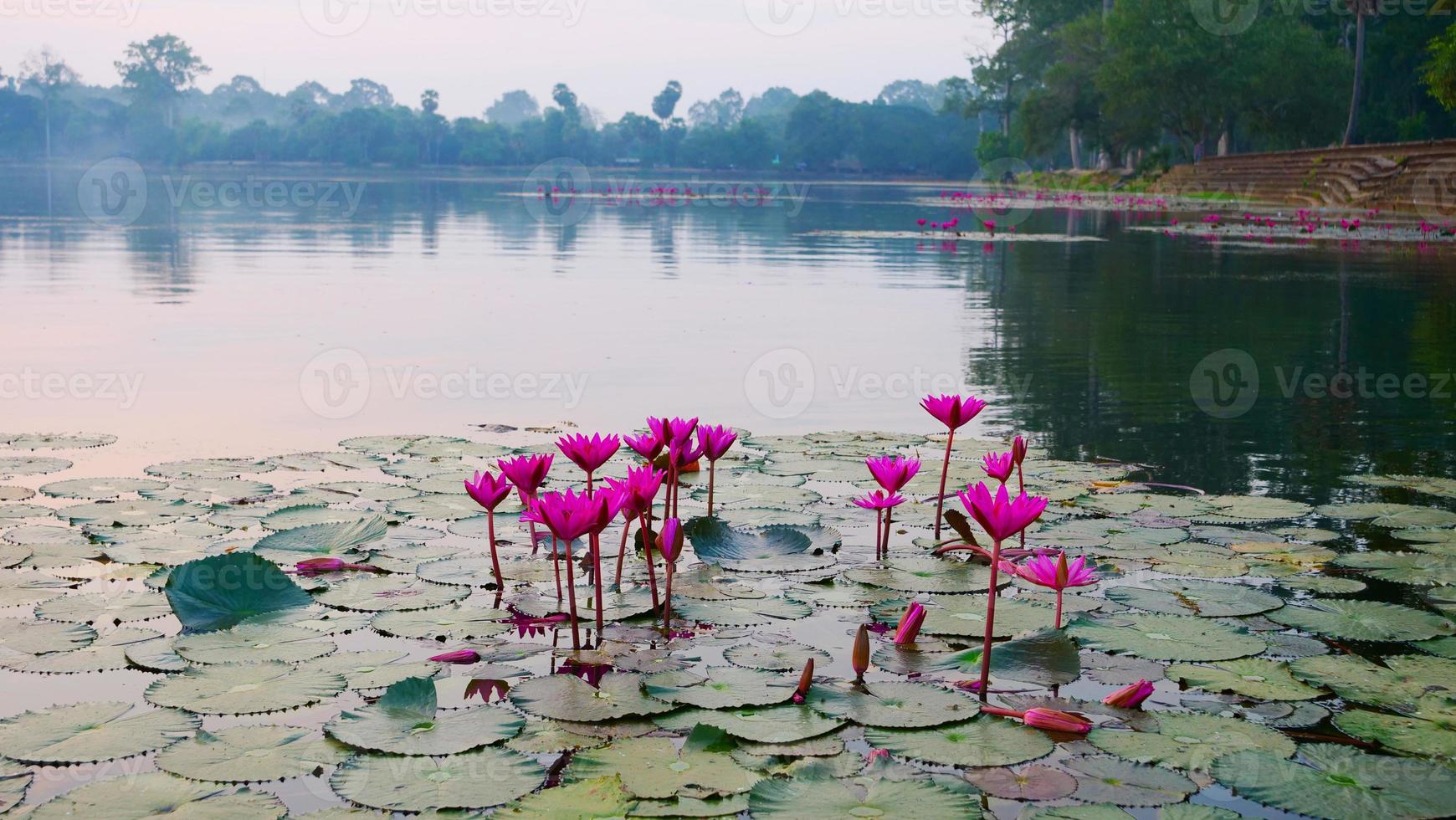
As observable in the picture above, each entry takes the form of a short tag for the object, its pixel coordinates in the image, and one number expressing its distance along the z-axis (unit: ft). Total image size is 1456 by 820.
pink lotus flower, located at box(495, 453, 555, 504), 12.14
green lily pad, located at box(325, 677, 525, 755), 9.19
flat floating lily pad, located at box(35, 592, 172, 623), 11.89
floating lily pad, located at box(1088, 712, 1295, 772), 9.21
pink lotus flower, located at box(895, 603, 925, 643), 11.39
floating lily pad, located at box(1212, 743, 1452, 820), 8.50
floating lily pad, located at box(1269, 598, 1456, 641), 11.98
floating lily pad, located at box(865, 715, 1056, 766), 9.17
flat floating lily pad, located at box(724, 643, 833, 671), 10.91
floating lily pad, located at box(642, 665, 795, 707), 10.02
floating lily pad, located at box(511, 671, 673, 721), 9.84
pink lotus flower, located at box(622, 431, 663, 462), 13.24
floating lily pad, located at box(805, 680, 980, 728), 9.77
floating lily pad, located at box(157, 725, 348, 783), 8.73
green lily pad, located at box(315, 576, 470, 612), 12.46
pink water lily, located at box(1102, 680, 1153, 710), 10.03
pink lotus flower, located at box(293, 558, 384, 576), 13.46
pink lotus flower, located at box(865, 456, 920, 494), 13.71
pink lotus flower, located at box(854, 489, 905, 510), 13.83
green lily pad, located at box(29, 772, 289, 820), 8.11
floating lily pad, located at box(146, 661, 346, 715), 9.93
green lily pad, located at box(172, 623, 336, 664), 10.94
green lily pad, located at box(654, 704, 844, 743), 9.44
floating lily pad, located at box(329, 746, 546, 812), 8.40
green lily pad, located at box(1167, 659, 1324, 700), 10.51
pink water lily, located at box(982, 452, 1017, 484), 13.51
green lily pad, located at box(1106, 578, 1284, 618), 12.59
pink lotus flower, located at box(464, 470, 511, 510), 12.26
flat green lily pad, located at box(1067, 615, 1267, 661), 11.37
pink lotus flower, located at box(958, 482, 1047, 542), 9.96
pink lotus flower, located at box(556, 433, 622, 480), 12.51
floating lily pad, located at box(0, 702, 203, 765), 8.96
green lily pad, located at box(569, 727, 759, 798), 8.58
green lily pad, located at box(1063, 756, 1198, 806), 8.62
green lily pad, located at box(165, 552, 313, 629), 11.81
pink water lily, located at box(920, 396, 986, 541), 13.84
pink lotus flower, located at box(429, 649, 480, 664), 11.03
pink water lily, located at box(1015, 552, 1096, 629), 10.73
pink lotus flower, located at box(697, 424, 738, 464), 14.19
